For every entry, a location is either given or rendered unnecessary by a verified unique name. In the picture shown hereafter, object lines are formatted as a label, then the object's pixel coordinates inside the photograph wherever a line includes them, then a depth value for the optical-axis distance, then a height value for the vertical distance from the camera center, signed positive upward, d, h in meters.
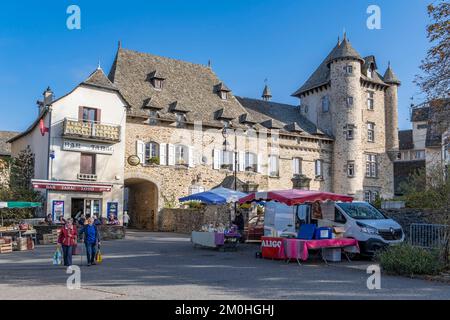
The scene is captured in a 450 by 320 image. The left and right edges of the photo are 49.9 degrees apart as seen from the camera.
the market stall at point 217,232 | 17.05 -0.93
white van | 14.02 -0.49
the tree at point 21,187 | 24.86 +1.06
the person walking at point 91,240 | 12.86 -0.93
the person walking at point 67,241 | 12.82 -0.95
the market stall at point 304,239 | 13.16 -0.90
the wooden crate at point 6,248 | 17.15 -1.53
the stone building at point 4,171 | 28.53 +2.06
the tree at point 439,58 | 13.41 +4.16
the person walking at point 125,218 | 28.64 -0.74
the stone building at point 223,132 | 28.61 +5.16
